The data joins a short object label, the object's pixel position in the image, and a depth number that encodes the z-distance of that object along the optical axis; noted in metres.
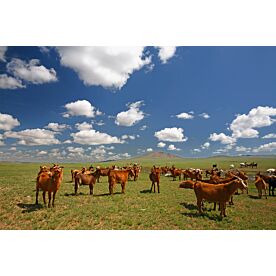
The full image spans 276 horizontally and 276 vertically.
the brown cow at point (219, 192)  9.42
